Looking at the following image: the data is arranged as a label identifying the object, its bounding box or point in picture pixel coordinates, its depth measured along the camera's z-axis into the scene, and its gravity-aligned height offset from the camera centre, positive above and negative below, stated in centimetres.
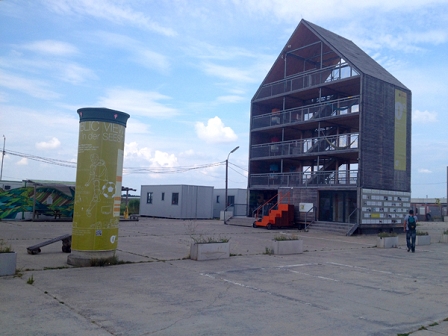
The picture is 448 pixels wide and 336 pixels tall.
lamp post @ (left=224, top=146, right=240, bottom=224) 3980 +323
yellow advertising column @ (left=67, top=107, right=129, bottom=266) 1150 +23
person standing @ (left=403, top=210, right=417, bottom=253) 1803 -94
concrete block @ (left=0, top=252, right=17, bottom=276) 958 -158
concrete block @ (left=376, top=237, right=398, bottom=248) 1952 -153
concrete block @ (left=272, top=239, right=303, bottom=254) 1526 -151
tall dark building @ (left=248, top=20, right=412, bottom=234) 2859 +533
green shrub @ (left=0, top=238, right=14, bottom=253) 978 -130
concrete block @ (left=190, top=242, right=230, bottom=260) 1312 -154
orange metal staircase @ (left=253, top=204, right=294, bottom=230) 3041 -98
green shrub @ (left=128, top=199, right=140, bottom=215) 4977 -91
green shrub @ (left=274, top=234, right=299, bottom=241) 1548 -122
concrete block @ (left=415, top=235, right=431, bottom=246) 2191 -155
